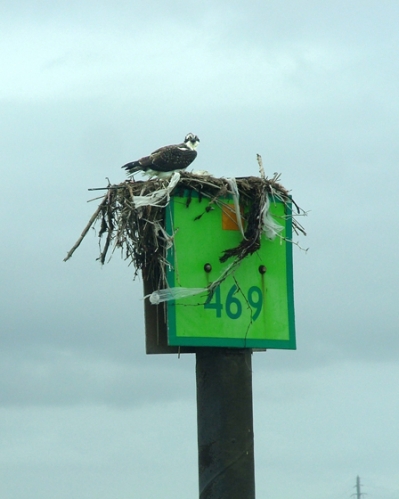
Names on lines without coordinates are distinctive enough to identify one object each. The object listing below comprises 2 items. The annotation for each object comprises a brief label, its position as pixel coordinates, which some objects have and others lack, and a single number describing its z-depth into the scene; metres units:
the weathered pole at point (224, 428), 14.19
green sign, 14.64
